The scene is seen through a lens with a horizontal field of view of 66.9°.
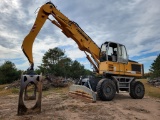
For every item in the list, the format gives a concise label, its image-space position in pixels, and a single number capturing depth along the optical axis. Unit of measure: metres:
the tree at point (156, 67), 28.20
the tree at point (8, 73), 23.99
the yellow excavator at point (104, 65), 6.30
